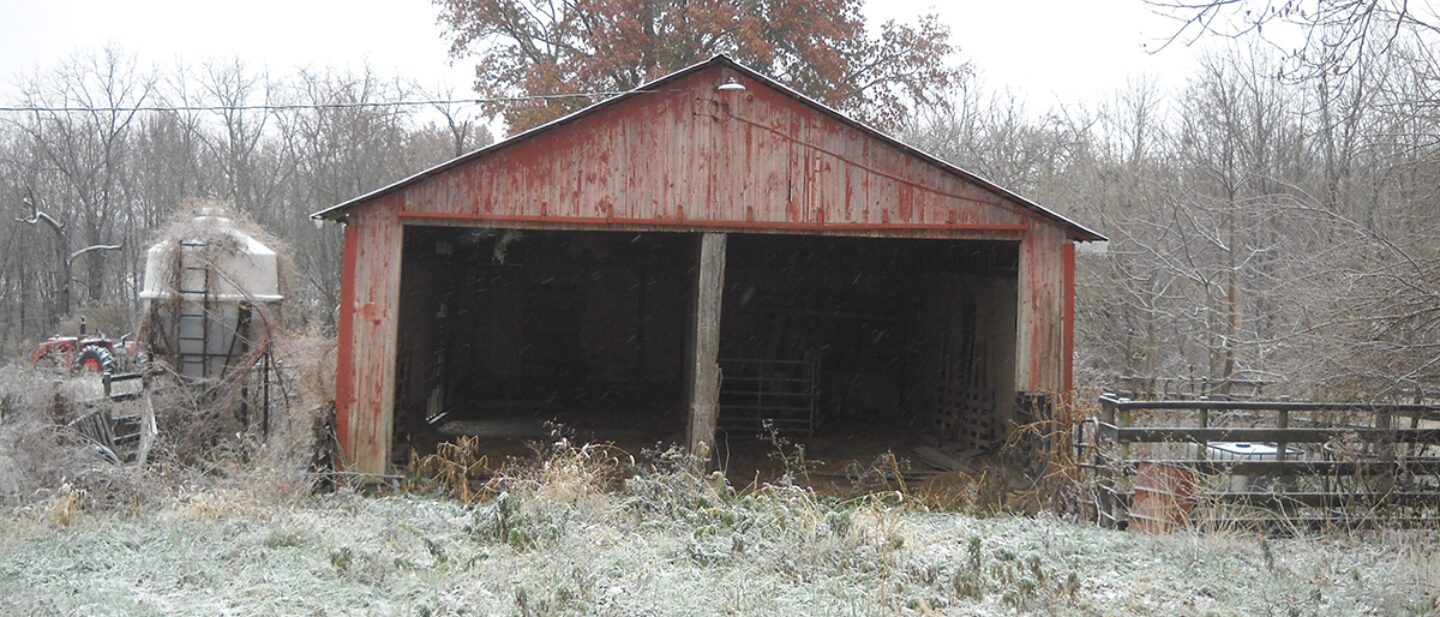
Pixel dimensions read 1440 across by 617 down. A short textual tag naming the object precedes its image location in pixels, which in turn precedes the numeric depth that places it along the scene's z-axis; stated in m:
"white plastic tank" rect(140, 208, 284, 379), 14.84
